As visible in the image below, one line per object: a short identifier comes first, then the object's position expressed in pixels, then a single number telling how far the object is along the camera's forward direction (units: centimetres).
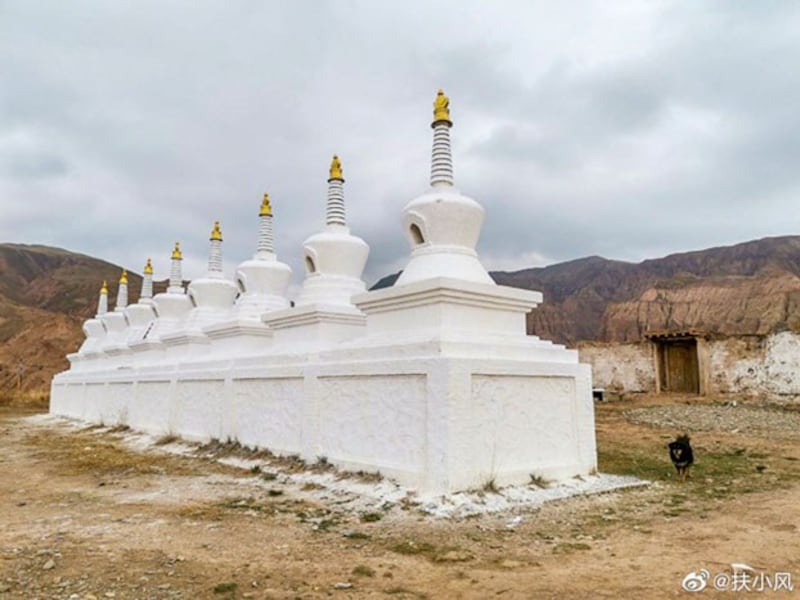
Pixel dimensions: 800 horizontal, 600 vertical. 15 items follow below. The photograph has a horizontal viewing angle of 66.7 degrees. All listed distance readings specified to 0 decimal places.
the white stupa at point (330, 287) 1121
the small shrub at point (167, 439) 1445
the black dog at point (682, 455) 906
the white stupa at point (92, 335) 2655
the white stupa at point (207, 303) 1644
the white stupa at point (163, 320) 1899
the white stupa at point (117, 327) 2269
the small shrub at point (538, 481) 829
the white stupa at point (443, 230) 941
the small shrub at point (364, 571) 482
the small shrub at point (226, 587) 449
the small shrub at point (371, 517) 676
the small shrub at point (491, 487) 761
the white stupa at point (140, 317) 2257
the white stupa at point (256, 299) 1362
